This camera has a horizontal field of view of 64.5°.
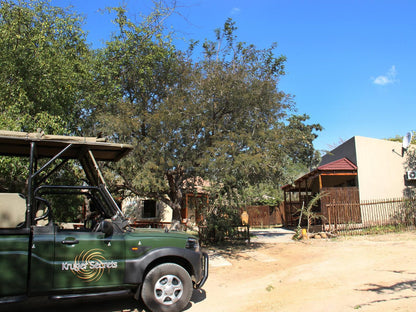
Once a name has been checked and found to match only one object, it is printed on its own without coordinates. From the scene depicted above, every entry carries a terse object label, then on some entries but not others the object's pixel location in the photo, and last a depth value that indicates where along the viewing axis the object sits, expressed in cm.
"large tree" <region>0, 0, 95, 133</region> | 910
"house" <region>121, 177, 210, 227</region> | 2205
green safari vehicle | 443
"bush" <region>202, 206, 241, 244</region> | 1268
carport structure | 1571
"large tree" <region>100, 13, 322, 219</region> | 926
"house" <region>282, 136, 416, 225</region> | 1639
